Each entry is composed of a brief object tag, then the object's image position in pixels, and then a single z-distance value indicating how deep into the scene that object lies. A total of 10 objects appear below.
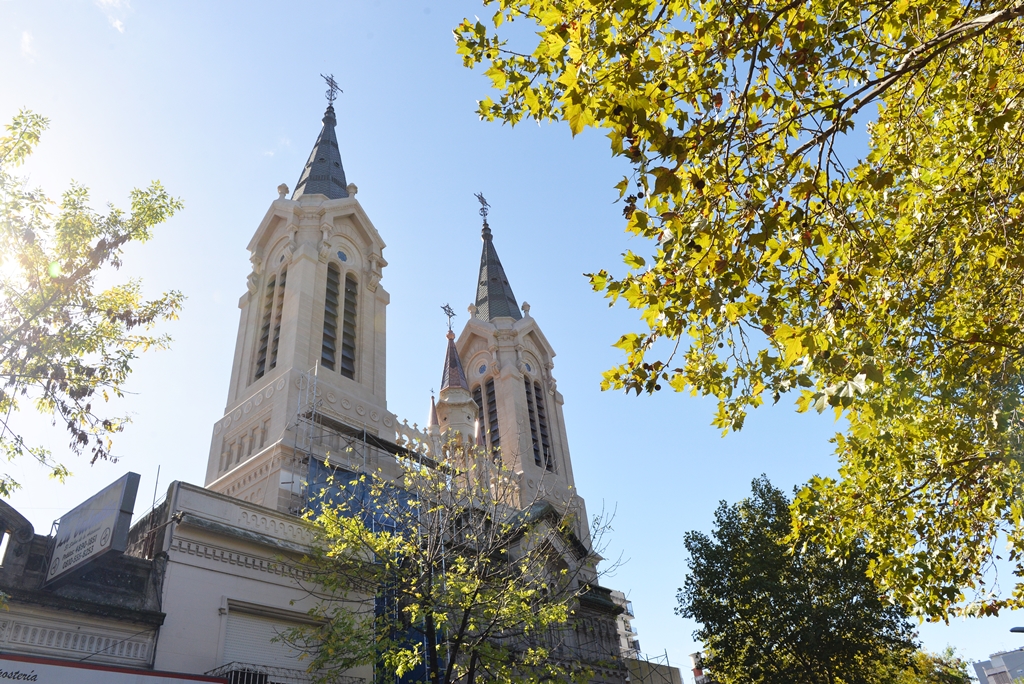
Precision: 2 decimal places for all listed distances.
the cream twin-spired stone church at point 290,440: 13.58
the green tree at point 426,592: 13.76
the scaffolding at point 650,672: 27.32
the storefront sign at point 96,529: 12.70
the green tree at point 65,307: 11.43
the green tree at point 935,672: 28.14
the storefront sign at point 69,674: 10.60
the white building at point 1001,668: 71.19
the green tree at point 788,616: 24.00
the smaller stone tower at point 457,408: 38.88
